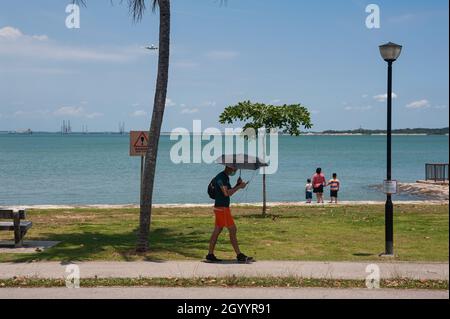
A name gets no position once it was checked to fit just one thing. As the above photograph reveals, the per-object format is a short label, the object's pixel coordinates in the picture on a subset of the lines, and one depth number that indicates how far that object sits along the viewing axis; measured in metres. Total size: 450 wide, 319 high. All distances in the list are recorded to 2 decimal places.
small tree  19.42
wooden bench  12.19
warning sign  14.17
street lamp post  11.70
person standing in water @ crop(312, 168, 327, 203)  27.47
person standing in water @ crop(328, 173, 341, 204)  27.62
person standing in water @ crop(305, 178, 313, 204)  28.84
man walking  10.63
